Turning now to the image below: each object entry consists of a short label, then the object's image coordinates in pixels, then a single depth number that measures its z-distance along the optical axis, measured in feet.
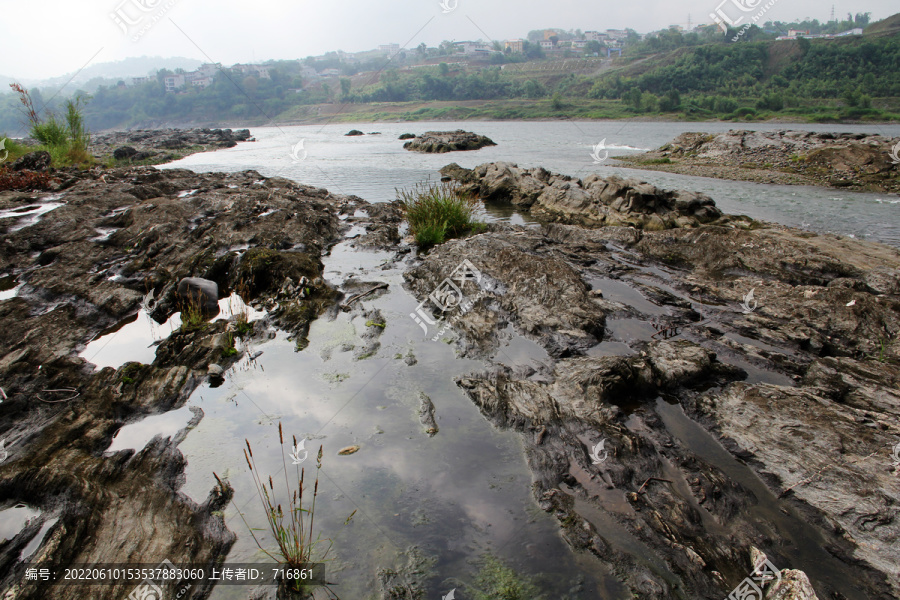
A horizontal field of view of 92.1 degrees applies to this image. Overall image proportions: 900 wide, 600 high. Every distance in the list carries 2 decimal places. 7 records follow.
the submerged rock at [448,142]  118.83
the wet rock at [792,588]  8.73
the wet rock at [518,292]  21.07
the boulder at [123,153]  95.25
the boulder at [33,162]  50.37
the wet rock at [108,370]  10.52
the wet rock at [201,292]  23.90
